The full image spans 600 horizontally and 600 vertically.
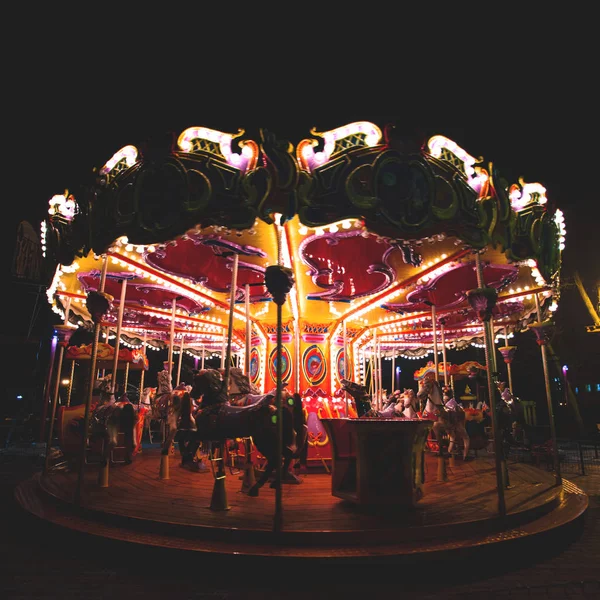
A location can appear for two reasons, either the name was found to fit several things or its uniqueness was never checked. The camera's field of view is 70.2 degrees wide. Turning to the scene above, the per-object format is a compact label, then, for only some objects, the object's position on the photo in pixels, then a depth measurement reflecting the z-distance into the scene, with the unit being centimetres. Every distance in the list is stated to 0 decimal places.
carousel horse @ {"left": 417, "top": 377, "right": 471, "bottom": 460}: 818
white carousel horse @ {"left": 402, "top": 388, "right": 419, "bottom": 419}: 896
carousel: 402
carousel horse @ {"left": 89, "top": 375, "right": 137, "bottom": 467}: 720
